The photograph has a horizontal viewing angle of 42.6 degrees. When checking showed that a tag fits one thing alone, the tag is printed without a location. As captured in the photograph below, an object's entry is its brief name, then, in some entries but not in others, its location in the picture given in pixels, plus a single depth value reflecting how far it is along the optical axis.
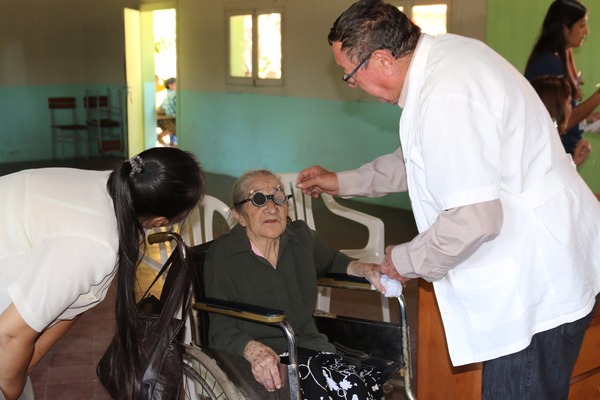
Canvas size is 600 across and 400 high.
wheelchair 2.17
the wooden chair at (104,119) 11.05
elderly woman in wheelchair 2.32
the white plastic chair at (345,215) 3.42
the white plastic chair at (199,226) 3.13
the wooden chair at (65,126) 10.97
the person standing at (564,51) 3.83
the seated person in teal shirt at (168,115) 11.69
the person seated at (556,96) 3.57
